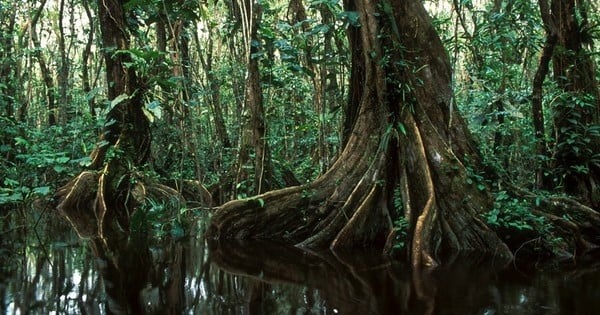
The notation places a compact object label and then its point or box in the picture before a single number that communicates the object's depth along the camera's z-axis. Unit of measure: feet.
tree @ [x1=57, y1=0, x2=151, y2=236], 29.94
